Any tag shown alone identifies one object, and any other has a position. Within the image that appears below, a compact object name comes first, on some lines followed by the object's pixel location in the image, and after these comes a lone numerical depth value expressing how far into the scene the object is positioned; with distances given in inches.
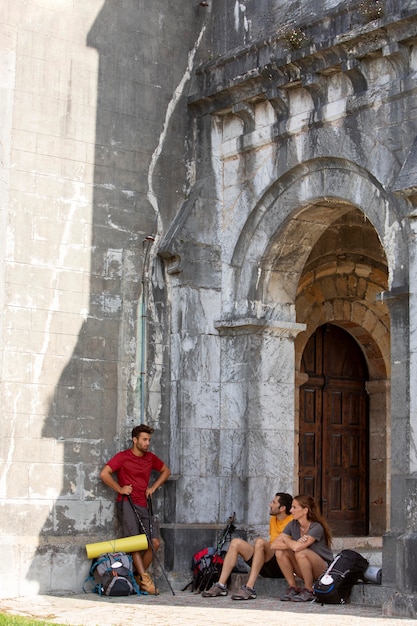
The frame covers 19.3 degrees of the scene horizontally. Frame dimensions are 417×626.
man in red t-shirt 465.7
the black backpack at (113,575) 444.5
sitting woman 416.5
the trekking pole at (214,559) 455.8
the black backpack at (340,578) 402.3
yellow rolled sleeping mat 455.8
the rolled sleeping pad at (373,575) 403.5
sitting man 429.1
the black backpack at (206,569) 456.4
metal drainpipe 484.7
